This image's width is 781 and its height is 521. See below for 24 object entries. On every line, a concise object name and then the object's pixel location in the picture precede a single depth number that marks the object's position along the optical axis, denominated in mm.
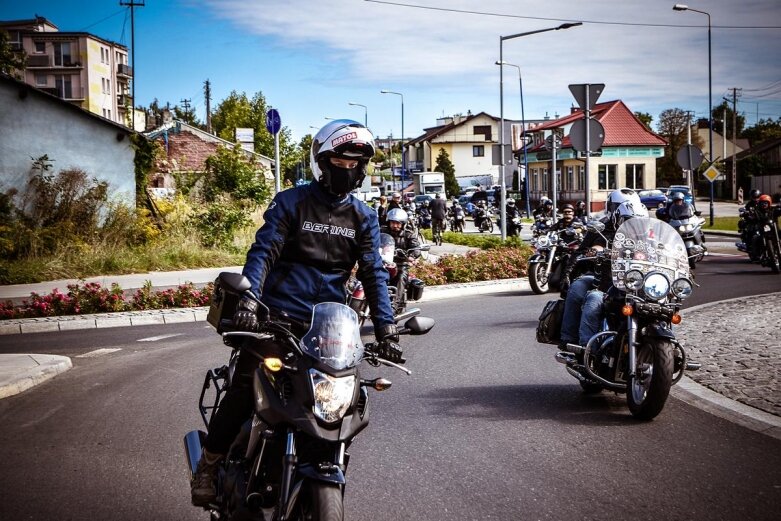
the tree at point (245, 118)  61656
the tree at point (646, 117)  110494
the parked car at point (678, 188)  57803
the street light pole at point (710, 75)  35222
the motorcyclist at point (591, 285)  7035
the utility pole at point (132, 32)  47994
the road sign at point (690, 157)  29594
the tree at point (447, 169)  92200
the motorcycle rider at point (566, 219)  15219
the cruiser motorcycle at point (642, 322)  6320
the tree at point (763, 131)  114438
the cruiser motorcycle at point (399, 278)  11125
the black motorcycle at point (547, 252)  12547
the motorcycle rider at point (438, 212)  31891
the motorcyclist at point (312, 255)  3904
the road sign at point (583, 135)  14859
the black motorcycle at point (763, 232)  18312
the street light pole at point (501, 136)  27077
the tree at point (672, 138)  96250
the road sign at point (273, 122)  17812
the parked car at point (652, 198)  56297
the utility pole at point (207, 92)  100438
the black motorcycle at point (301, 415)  3250
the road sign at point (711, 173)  36906
